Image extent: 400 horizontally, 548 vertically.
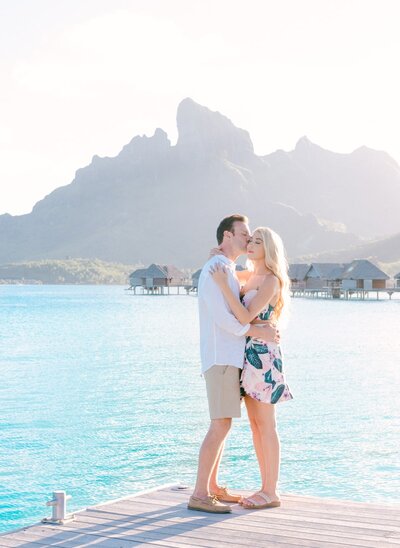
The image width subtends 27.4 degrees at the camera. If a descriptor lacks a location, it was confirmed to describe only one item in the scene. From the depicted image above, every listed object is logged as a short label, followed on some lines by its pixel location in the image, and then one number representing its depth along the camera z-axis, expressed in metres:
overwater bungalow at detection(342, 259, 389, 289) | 94.12
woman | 5.60
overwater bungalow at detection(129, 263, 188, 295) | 117.19
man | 5.52
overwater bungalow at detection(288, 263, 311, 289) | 110.19
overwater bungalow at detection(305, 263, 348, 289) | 103.62
